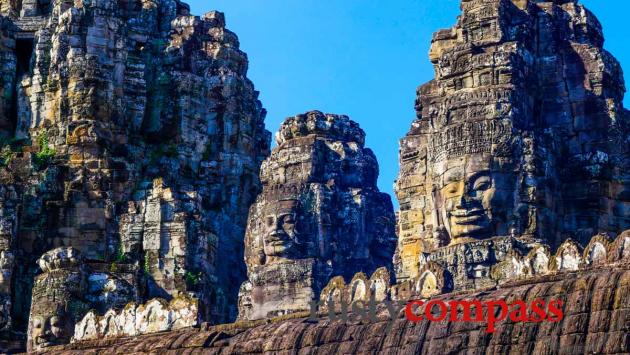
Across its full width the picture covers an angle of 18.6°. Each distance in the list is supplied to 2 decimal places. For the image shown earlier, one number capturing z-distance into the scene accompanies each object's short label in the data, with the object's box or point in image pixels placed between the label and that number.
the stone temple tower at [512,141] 44.28
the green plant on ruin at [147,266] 54.50
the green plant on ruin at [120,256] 55.38
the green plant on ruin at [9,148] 59.84
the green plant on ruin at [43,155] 59.53
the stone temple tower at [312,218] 51.78
